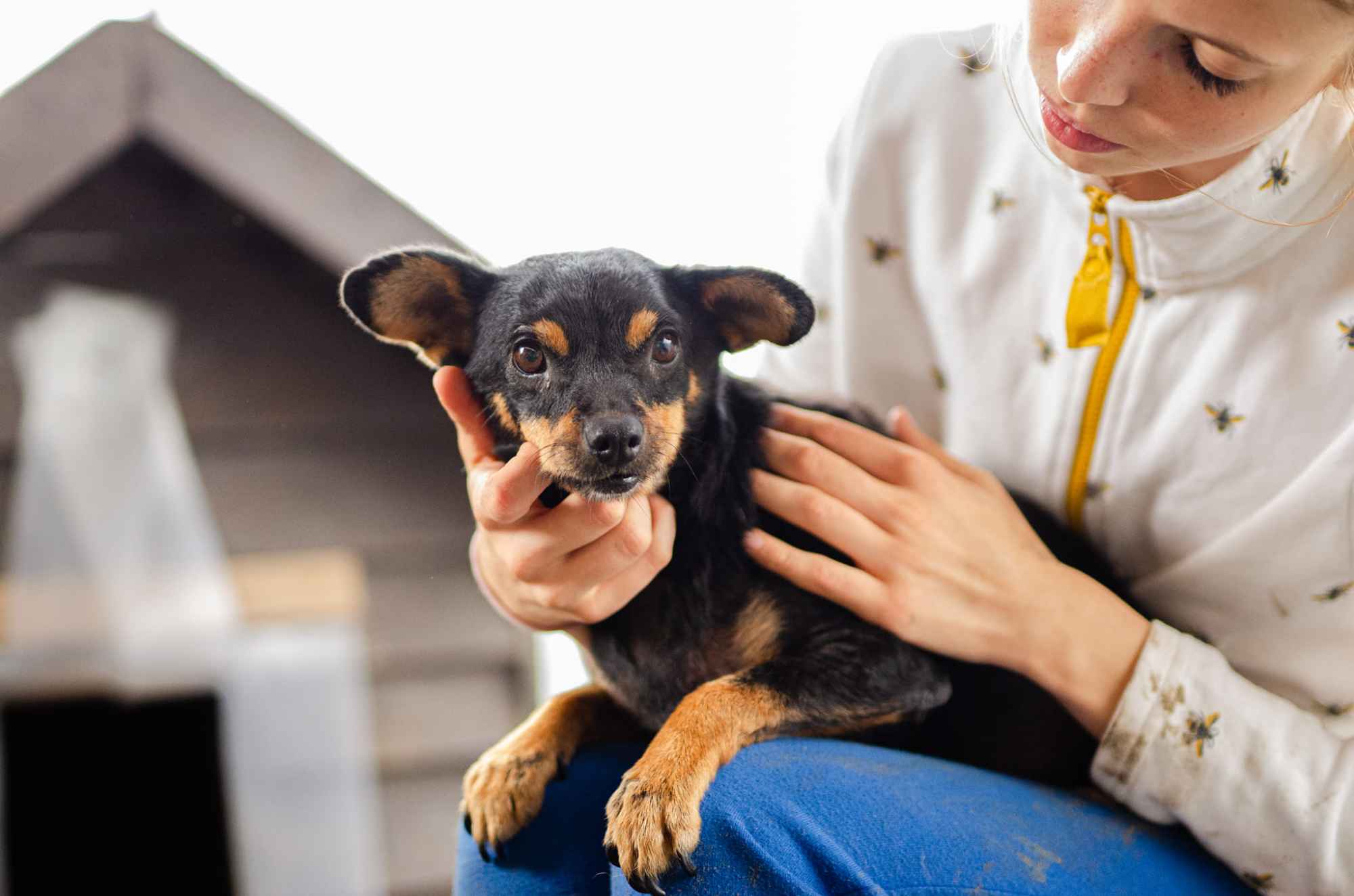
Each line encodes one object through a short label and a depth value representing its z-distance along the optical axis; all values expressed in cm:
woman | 62
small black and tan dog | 63
